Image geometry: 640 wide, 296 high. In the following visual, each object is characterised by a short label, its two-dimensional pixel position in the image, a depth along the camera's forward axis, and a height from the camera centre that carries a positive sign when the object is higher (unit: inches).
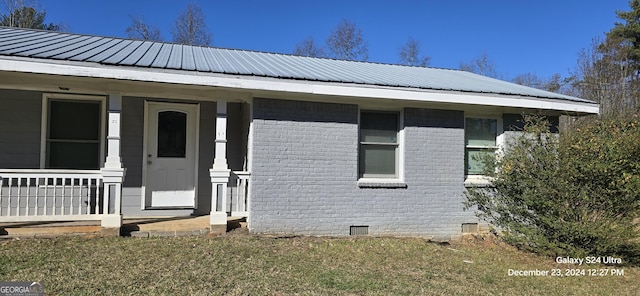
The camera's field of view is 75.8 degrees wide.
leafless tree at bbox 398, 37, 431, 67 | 1136.2 +291.0
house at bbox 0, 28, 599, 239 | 248.1 +12.7
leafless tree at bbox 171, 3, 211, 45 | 1000.9 +290.0
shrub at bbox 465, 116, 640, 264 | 223.5 -15.0
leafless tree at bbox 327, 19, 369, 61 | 1093.8 +306.0
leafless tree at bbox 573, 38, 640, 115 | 811.4 +173.1
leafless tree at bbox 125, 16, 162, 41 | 977.5 +287.3
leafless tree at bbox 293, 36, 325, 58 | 1141.7 +295.9
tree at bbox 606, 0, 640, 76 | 834.2 +267.7
